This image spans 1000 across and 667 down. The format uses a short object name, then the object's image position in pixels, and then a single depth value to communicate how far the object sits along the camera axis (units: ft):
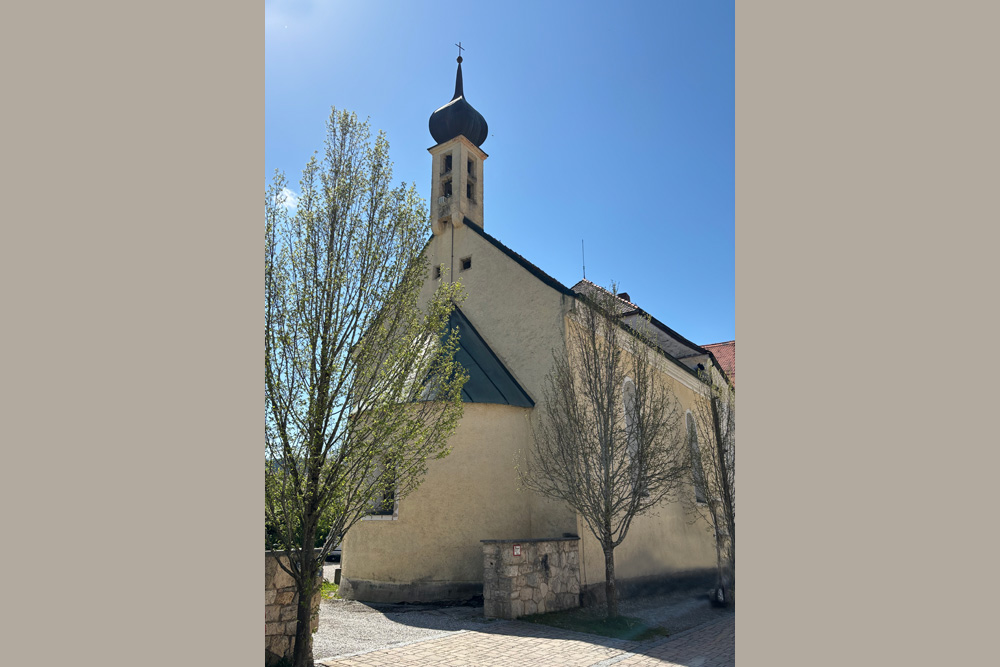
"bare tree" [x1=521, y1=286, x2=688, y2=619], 47.37
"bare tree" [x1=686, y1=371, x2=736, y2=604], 58.65
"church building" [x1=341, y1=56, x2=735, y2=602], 50.21
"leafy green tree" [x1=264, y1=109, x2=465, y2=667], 26.68
